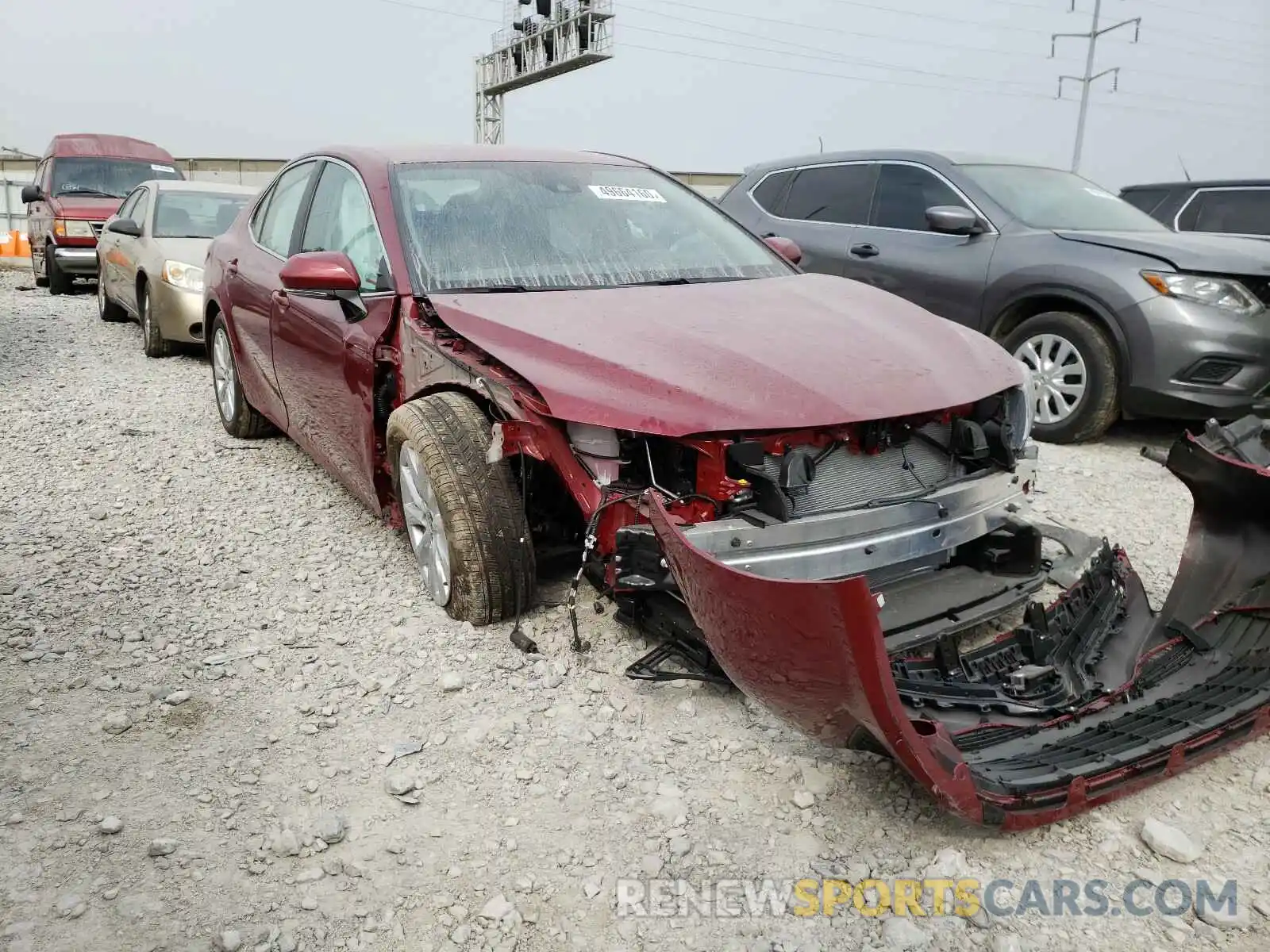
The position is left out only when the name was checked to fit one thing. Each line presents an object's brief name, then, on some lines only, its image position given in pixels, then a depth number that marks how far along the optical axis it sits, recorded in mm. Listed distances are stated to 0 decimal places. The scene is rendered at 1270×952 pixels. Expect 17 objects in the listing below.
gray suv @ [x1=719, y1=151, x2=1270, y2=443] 5367
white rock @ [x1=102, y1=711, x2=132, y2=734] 2762
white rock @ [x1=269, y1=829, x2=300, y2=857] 2291
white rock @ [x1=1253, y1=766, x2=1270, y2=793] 2539
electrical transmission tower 36500
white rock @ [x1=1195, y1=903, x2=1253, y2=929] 2082
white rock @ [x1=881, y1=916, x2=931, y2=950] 2033
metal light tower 32594
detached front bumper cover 2041
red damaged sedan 2268
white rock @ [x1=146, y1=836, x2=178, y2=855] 2268
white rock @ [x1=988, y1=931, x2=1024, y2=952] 2008
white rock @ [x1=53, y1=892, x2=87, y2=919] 2074
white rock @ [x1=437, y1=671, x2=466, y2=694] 3000
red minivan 12305
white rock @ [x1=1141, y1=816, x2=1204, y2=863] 2271
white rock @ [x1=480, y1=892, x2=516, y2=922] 2094
